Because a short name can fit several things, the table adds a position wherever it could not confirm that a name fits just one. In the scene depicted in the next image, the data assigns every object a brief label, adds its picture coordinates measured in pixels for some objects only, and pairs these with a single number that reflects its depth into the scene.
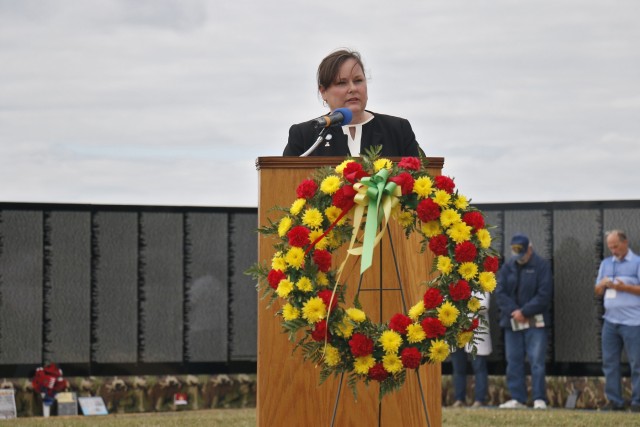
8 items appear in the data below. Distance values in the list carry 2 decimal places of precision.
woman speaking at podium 7.69
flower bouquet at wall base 18.38
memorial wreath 6.72
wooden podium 7.15
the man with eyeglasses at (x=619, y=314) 17.66
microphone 7.21
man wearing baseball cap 18.51
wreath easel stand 6.87
